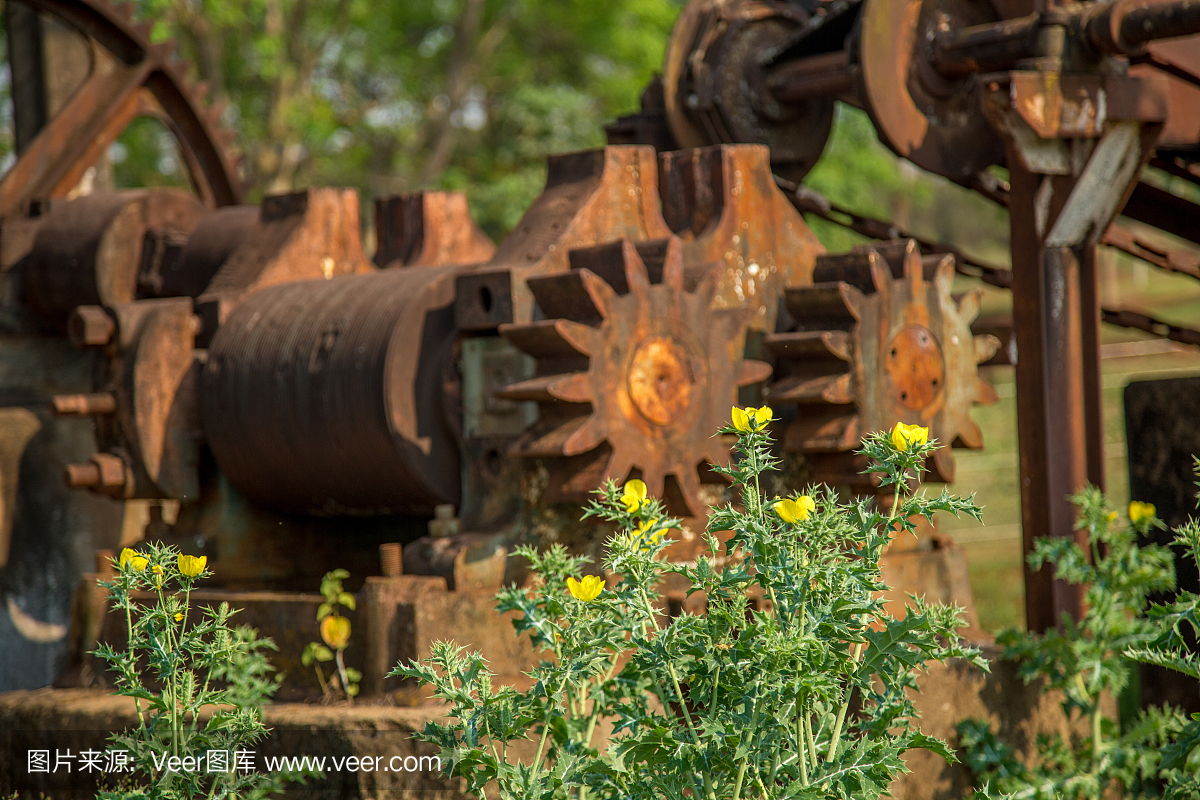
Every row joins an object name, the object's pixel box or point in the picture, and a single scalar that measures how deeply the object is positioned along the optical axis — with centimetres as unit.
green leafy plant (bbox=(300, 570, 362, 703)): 491
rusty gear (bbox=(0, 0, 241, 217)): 789
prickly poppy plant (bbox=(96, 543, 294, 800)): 328
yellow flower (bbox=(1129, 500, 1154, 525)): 495
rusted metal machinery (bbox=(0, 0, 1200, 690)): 491
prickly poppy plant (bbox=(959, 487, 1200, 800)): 492
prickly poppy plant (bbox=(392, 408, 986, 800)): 300
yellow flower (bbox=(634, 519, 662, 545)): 330
